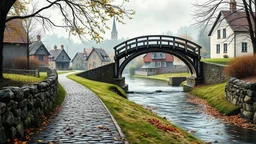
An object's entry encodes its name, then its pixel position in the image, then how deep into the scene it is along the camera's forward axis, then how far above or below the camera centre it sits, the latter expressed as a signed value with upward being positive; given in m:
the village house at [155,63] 81.06 +1.52
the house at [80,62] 100.00 +2.43
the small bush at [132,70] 96.50 -0.66
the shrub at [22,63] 37.41 +0.84
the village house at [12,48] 40.12 +3.11
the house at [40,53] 67.46 +3.93
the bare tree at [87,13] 19.42 +3.94
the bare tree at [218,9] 26.31 +5.35
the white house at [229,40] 47.06 +4.87
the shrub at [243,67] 20.89 -0.01
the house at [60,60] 85.25 +2.80
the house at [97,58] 85.62 +3.25
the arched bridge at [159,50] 35.78 +1.88
